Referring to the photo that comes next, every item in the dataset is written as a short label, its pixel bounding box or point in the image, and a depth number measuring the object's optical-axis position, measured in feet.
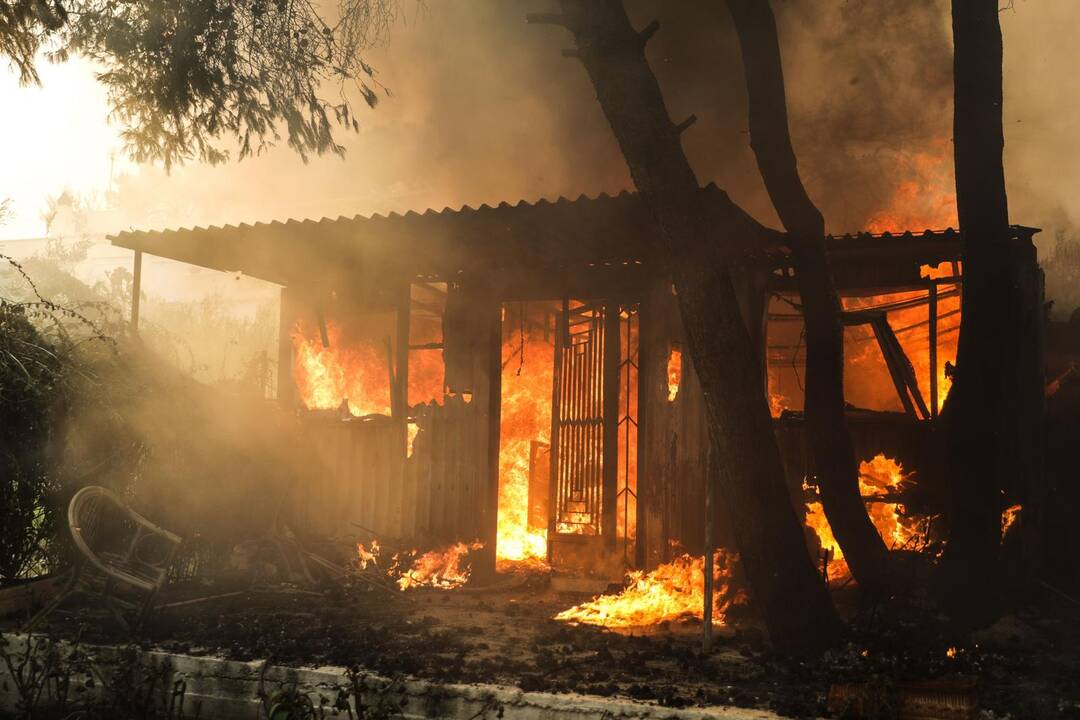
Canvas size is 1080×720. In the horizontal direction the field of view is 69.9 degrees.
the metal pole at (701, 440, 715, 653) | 20.57
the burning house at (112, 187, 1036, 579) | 31.86
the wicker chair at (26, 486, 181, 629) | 23.38
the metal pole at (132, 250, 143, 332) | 37.01
